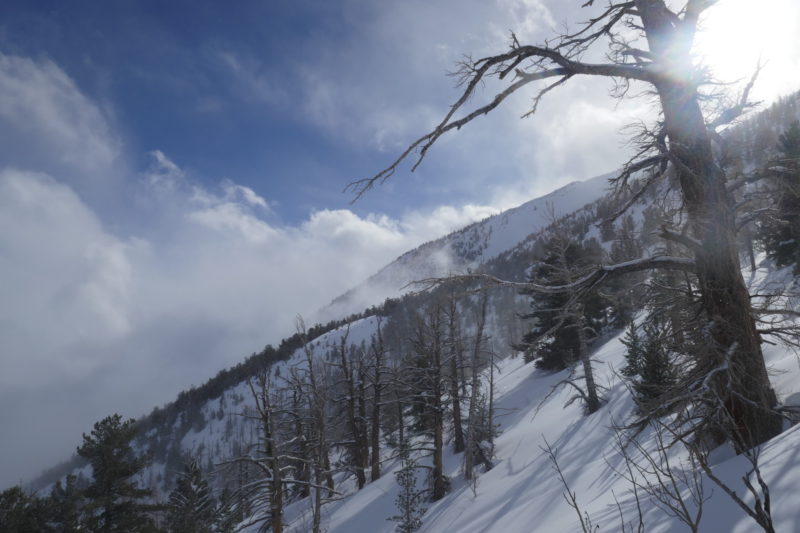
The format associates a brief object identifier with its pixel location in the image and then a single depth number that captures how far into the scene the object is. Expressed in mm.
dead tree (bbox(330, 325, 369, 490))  22203
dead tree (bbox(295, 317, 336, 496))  12725
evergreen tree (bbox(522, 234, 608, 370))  20359
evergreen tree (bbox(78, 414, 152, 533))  15812
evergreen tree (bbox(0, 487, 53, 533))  13830
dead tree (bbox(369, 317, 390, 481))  21094
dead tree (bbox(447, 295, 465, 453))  17203
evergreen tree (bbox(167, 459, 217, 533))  23397
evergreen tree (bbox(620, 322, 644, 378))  12988
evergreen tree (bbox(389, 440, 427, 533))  13156
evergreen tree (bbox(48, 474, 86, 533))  14875
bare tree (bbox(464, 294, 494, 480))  15000
